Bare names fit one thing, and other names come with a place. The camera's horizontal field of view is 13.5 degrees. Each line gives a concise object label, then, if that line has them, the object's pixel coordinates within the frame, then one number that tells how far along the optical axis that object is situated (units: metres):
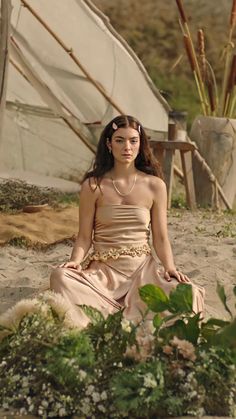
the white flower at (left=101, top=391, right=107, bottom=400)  2.99
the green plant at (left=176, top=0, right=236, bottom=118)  7.89
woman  3.89
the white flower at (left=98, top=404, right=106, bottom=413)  2.98
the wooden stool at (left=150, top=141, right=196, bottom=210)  7.34
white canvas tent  8.31
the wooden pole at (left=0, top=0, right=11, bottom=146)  6.00
